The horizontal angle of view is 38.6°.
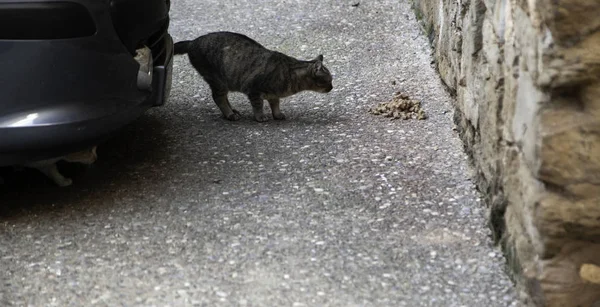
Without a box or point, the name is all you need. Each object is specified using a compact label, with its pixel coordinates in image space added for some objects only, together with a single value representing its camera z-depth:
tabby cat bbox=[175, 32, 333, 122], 5.96
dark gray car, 3.93
